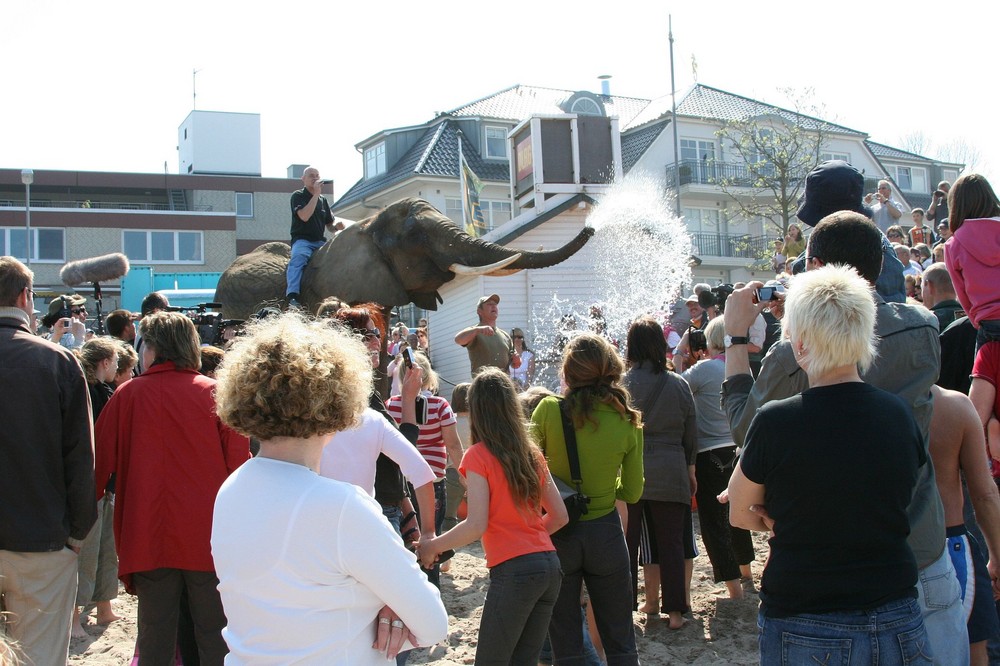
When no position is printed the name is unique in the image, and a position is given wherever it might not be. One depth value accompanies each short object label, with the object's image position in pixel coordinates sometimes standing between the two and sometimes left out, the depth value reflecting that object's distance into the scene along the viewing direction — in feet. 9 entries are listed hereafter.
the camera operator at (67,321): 28.19
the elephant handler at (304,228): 30.78
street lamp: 92.23
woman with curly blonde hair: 7.73
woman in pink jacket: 15.37
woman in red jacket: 14.99
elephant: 31.68
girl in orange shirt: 14.33
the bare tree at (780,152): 109.50
